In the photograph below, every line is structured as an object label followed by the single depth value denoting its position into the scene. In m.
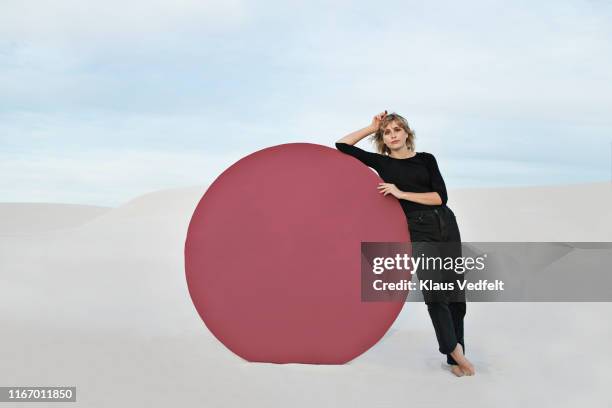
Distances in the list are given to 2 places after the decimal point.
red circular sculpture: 3.67
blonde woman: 3.76
